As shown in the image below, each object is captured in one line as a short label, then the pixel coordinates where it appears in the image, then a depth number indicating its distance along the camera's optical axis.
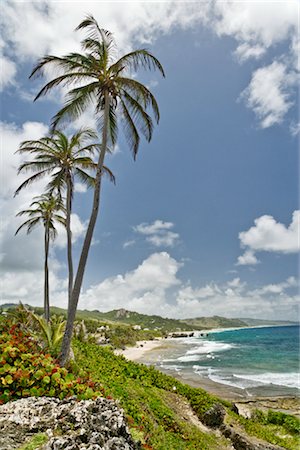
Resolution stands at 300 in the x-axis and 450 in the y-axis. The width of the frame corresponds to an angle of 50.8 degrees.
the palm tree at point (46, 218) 22.33
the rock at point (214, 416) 12.12
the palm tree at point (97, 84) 12.14
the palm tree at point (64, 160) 15.70
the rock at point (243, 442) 10.56
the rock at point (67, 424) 4.30
